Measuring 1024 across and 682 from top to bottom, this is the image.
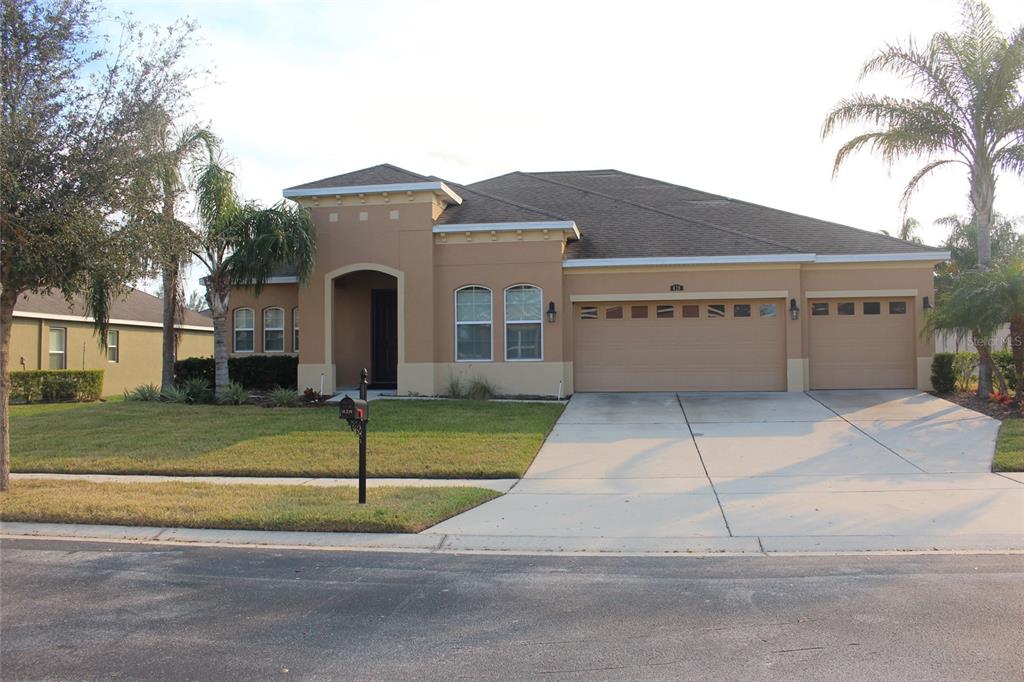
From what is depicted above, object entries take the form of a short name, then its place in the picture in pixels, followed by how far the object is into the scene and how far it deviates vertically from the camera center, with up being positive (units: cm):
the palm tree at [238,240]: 1722 +278
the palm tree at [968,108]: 1611 +560
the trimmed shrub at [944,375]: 1728 -42
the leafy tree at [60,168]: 875 +233
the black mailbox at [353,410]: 849 -58
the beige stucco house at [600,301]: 1809 +140
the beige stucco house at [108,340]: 2412 +76
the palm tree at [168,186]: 990 +248
